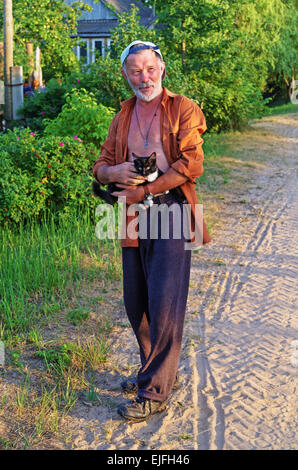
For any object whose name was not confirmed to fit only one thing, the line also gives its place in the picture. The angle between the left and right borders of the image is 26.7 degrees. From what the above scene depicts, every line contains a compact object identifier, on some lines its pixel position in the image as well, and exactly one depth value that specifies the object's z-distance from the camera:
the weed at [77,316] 5.35
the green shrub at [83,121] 8.88
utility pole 12.38
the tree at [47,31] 20.56
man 3.63
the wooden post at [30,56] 20.26
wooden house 41.16
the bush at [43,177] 7.45
